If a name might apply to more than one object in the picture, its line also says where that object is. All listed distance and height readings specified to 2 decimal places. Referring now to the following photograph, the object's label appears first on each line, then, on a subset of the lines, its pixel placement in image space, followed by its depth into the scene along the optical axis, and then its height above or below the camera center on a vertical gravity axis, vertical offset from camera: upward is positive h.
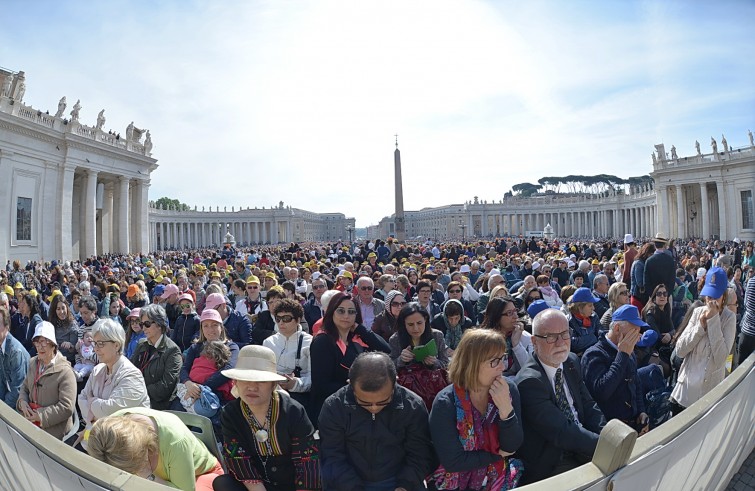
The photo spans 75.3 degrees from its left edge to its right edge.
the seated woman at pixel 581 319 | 5.99 -0.80
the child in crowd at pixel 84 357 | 6.54 -1.22
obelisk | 36.78 +4.75
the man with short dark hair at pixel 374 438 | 3.03 -1.11
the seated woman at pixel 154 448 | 2.61 -1.02
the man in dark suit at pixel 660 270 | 8.20 -0.27
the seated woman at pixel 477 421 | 2.95 -0.99
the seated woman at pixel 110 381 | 4.21 -1.00
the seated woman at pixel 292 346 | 4.96 -0.86
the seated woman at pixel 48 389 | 4.56 -1.15
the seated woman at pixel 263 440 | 3.18 -1.14
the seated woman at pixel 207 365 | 4.86 -1.04
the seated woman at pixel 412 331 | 4.78 -0.70
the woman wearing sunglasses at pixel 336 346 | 4.52 -0.81
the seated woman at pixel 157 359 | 4.98 -0.97
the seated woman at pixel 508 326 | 5.07 -0.71
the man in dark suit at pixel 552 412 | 3.11 -1.03
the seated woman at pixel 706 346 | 4.63 -0.90
